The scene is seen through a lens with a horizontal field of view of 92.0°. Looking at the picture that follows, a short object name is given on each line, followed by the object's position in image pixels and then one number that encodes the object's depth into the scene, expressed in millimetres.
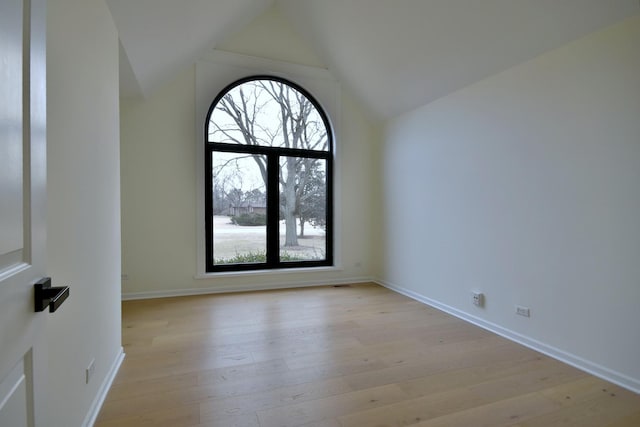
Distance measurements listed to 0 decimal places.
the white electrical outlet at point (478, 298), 3102
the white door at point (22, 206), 653
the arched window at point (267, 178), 4312
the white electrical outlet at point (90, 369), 1638
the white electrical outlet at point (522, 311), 2680
